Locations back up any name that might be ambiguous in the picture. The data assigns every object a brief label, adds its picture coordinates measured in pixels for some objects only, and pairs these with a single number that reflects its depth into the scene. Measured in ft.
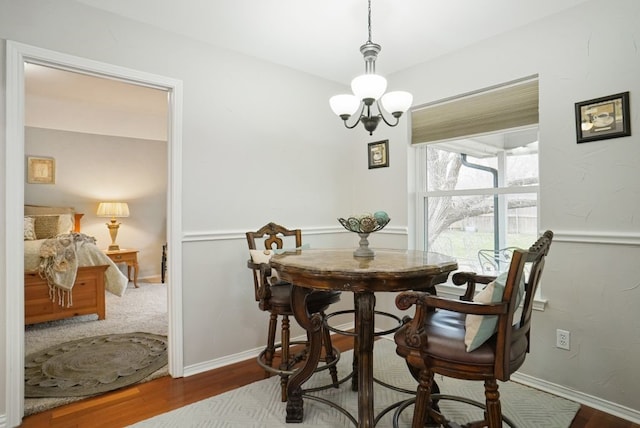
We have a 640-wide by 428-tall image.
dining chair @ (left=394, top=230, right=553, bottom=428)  4.49
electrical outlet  7.36
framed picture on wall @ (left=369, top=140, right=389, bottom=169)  11.07
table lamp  18.47
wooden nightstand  17.63
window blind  8.21
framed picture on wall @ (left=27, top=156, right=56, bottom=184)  17.14
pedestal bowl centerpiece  6.67
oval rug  7.81
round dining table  5.26
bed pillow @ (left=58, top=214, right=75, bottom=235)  16.74
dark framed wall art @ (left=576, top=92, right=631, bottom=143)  6.66
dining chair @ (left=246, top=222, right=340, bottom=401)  7.22
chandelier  6.32
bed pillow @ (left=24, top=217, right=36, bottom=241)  15.30
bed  11.50
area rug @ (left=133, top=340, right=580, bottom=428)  6.46
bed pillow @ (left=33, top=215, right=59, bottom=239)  16.19
